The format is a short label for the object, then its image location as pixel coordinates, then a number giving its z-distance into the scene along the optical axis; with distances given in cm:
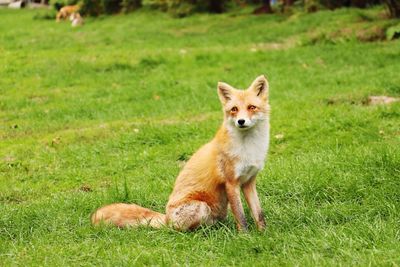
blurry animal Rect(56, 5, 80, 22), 3196
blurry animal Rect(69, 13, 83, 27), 2892
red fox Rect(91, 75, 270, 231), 614
